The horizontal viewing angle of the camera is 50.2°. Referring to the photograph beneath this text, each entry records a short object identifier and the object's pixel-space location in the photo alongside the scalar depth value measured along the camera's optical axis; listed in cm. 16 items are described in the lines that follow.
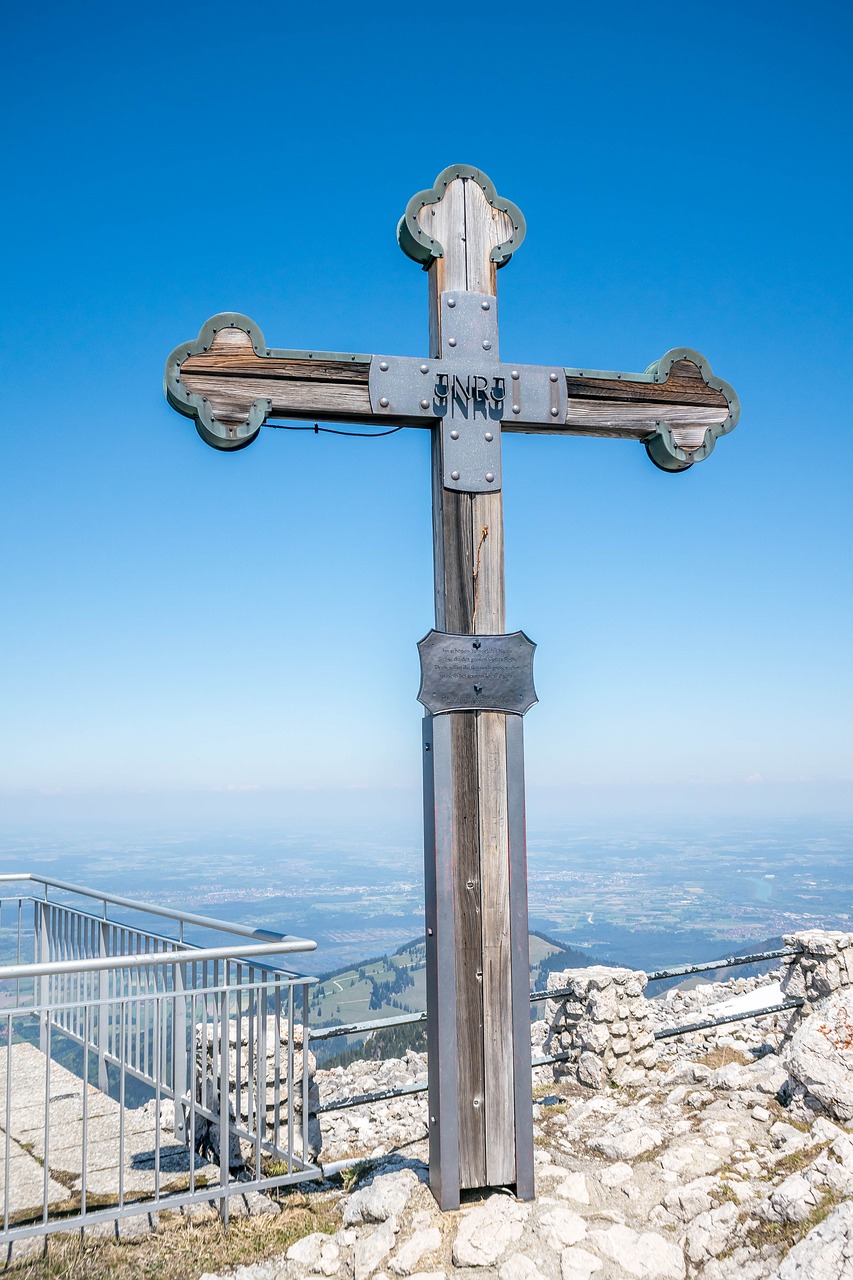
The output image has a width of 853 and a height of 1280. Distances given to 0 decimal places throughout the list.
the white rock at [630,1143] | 450
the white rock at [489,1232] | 351
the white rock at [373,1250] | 349
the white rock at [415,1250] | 348
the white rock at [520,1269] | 338
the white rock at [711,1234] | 348
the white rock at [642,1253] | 342
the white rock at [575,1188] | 396
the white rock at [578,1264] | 338
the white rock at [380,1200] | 383
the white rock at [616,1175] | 409
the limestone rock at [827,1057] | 471
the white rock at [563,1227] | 359
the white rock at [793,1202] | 346
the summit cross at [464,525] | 399
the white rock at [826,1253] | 301
